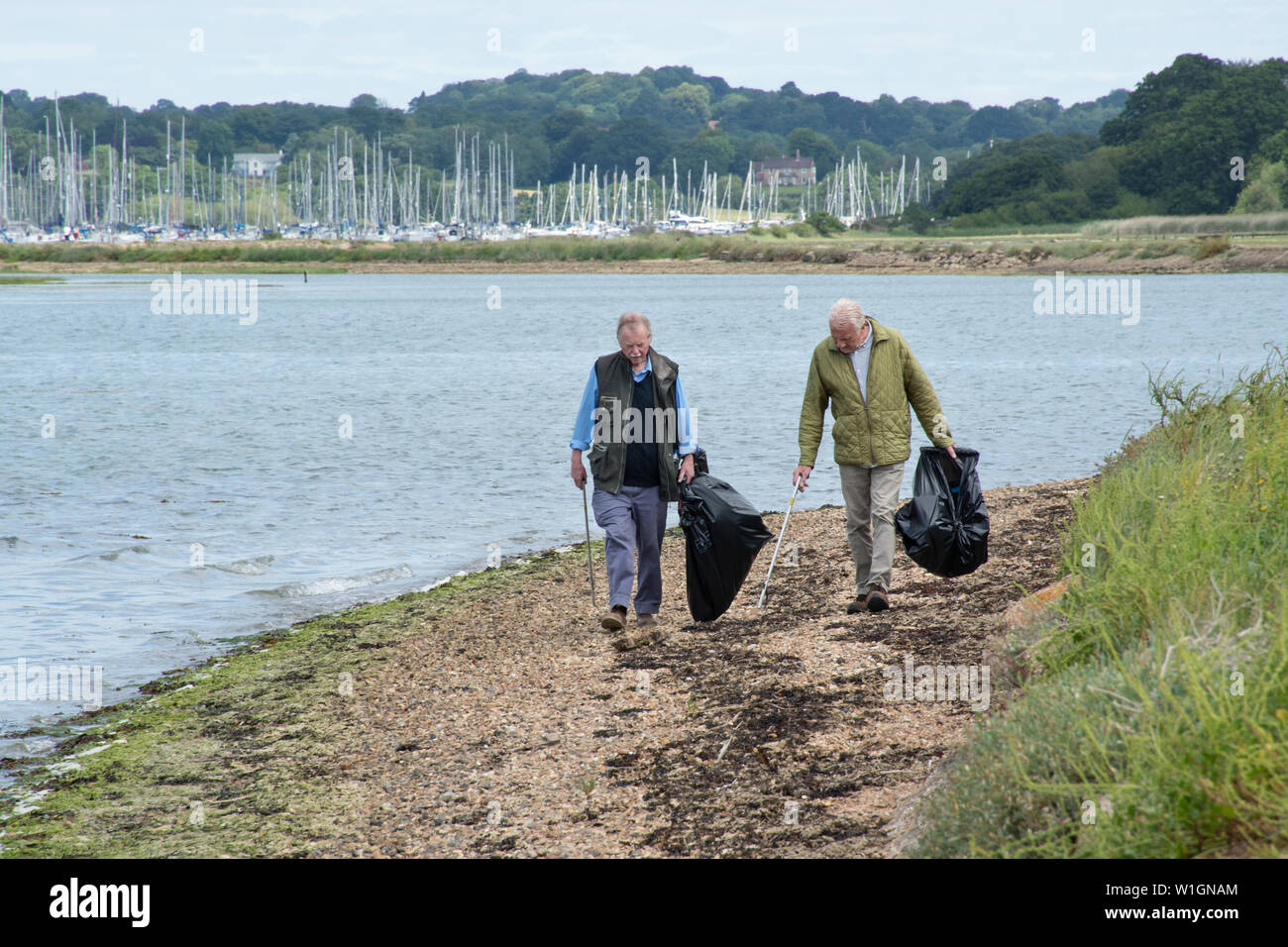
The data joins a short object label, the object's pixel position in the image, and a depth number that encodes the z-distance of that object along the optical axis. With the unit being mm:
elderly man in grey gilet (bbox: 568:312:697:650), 7973
